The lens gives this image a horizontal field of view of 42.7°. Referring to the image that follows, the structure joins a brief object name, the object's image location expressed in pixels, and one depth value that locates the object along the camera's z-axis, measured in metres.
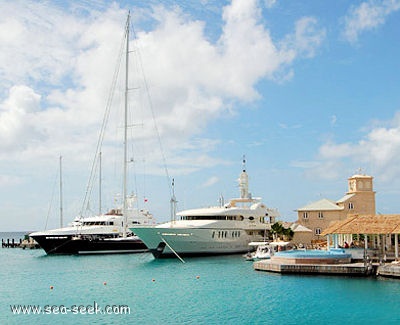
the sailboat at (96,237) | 59.19
